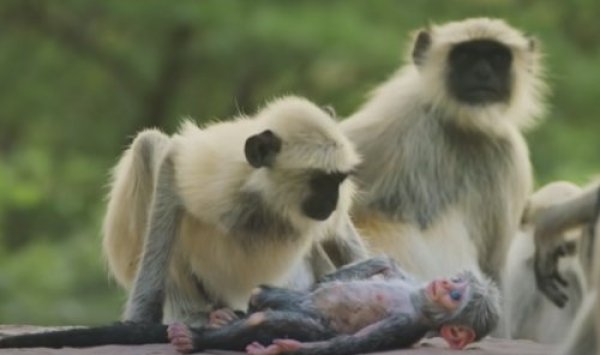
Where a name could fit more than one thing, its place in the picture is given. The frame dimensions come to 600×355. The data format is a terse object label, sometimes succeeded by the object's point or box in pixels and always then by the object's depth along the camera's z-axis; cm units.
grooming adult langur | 1370
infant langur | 1281
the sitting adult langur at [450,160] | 1731
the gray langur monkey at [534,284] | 1648
